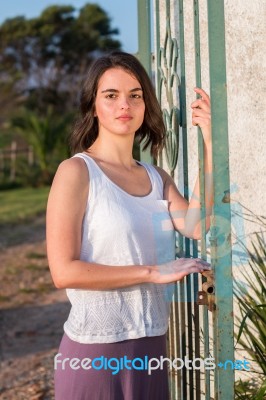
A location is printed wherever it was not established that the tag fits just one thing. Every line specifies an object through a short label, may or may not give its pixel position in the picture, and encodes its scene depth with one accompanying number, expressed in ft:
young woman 6.33
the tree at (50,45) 127.54
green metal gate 6.45
